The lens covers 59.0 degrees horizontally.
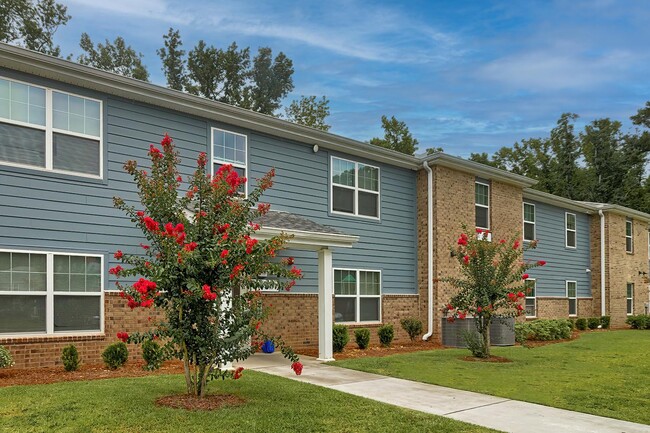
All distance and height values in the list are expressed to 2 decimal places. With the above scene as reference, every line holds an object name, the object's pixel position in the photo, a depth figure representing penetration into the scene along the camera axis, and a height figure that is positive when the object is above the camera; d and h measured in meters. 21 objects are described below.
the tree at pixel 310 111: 33.69 +8.38
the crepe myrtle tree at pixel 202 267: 6.59 -0.17
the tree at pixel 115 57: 31.22 +10.87
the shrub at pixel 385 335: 14.71 -2.12
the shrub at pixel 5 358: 8.54 -1.57
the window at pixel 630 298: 26.69 -2.19
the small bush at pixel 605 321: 23.78 -2.90
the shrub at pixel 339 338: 13.05 -1.94
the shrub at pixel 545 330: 17.14 -2.36
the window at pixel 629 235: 27.17 +0.76
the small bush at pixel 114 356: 9.79 -1.75
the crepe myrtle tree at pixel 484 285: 12.20 -0.70
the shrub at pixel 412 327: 15.91 -2.07
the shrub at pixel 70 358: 9.48 -1.73
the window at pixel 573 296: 24.27 -1.88
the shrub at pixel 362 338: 14.02 -2.09
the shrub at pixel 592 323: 23.25 -2.88
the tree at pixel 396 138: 33.94 +6.84
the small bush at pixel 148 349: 9.93 -1.67
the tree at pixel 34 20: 26.33 +11.01
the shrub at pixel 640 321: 23.75 -2.91
